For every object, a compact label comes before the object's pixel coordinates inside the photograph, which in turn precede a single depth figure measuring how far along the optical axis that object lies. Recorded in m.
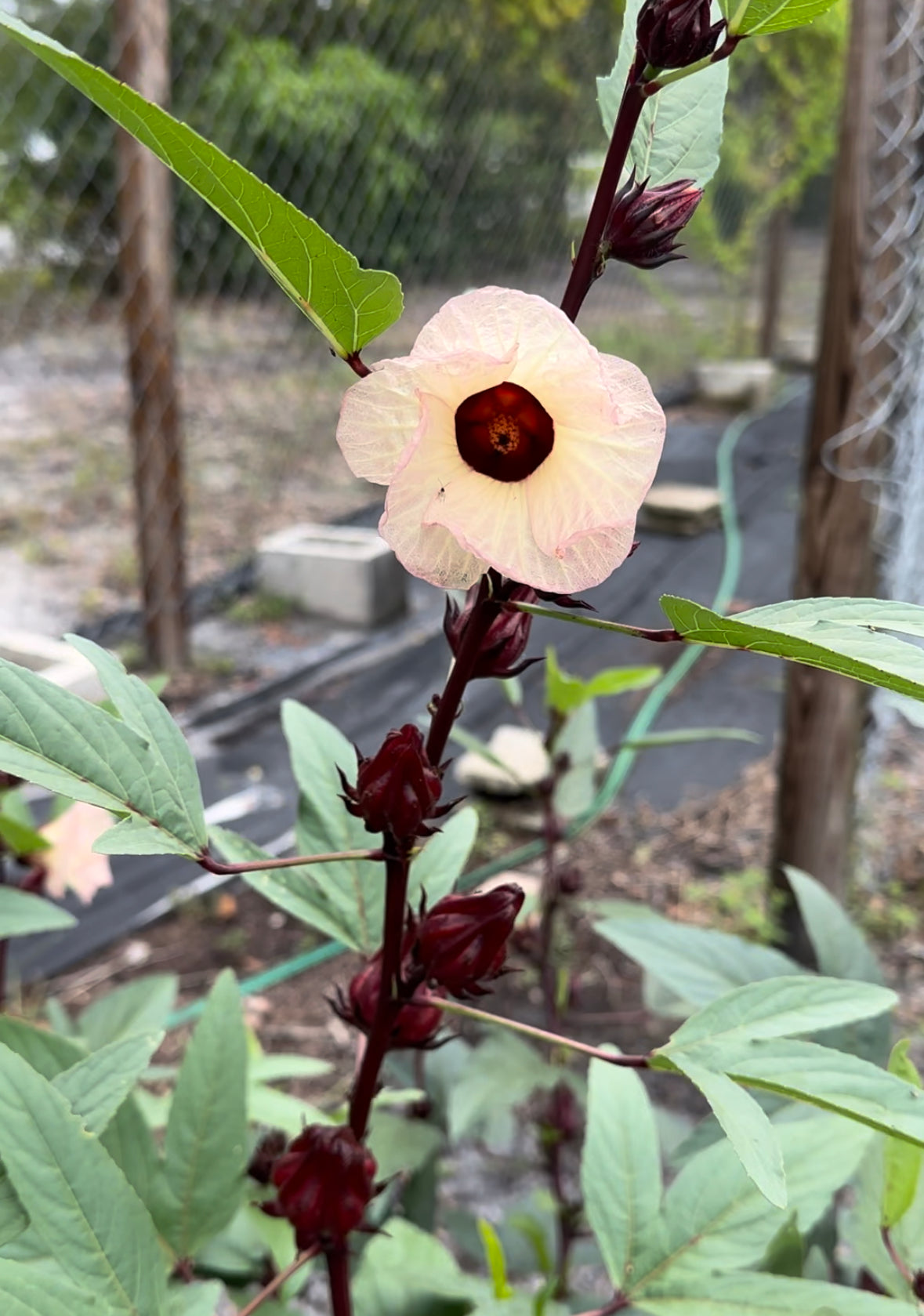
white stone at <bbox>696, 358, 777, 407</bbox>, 5.78
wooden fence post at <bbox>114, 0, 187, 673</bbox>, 1.98
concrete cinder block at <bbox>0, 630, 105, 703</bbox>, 1.81
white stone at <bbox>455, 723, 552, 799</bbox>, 2.14
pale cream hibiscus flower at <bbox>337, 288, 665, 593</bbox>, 0.32
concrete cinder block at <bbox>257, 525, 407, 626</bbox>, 2.84
